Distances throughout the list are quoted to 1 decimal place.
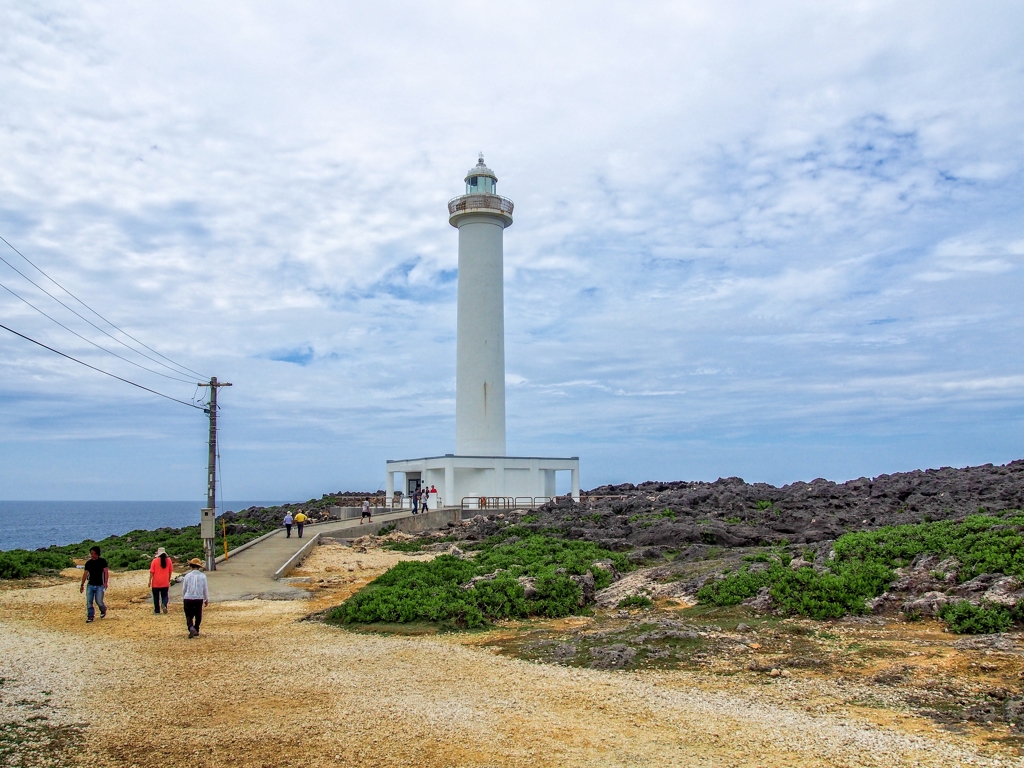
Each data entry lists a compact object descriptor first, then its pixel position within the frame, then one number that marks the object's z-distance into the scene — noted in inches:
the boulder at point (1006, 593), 451.2
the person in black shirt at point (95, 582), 578.6
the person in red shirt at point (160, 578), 608.1
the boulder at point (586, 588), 603.2
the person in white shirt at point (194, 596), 511.8
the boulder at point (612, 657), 407.8
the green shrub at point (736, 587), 547.0
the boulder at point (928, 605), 480.4
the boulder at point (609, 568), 698.2
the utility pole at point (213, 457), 889.5
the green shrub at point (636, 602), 582.2
